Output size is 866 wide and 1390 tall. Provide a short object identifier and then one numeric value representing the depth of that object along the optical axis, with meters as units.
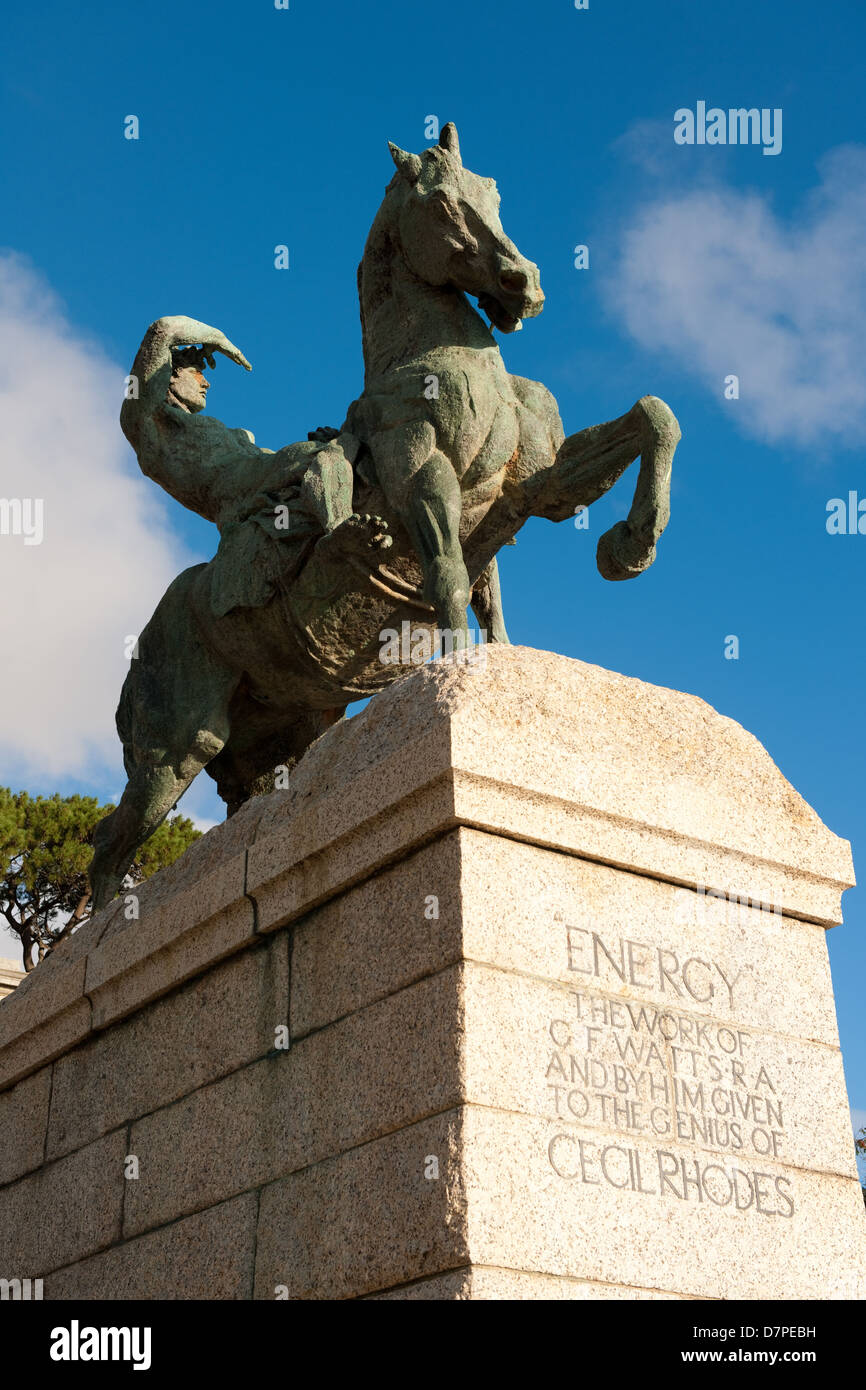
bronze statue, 6.52
